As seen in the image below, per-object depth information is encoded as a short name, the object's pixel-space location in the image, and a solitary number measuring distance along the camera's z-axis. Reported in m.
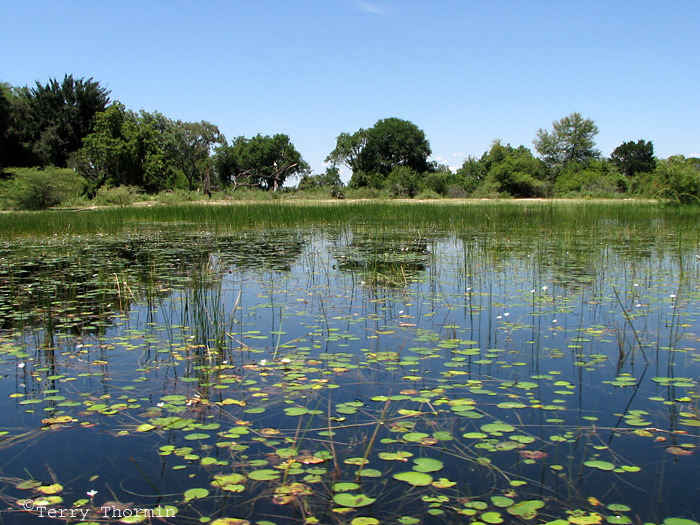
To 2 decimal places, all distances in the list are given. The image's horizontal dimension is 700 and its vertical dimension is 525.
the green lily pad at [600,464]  1.82
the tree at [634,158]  53.12
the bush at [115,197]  23.71
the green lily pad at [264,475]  1.78
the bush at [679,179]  16.72
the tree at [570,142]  54.81
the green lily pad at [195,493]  1.69
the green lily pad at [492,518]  1.56
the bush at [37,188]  20.58
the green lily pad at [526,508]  1.58
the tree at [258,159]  48.91
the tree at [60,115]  33.22
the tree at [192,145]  45.25
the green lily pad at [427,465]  1.83
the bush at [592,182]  30.80
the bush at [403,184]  36.91
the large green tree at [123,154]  28.27
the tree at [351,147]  54.41
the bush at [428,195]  34.56
